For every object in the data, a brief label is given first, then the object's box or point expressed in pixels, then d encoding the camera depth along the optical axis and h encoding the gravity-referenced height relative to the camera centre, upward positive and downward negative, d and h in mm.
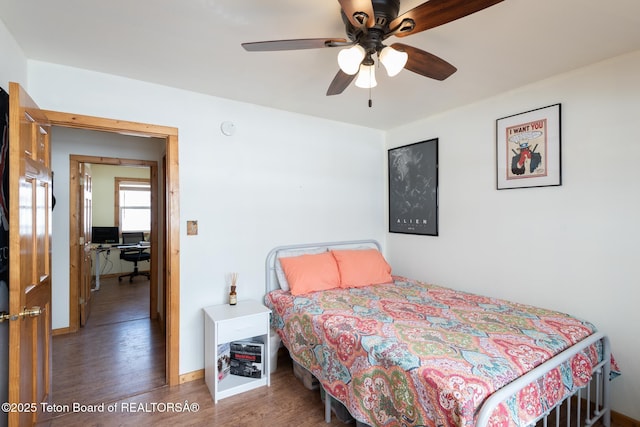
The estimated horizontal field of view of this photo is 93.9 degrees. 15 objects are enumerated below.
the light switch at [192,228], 2564 -122
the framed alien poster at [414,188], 3266 +290
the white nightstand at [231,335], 2295 -966
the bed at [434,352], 1313 -739
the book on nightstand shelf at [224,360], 2361 -1179
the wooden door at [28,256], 1339 -214
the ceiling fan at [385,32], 1190 +817
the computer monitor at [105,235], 5957 -420
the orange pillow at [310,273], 2711 -558
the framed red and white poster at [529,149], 2328 +530
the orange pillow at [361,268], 2951 -559
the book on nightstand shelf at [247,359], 2463 -1205
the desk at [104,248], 5547 -669
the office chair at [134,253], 6160 -815
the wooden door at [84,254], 3691 -517
